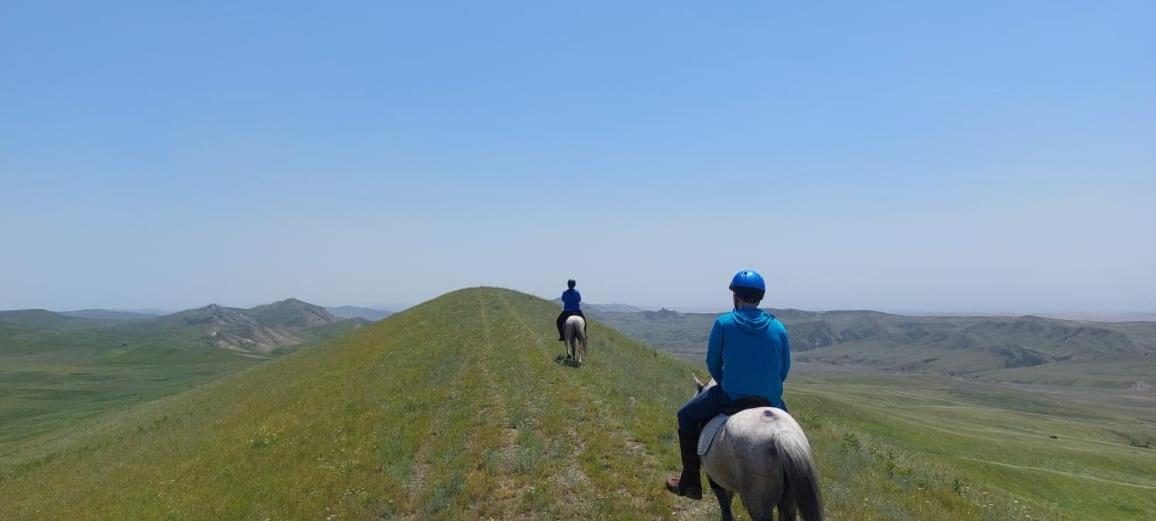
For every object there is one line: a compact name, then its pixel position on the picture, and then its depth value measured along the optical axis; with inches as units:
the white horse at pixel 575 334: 986.7
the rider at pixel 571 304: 1012.4
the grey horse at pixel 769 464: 264.2
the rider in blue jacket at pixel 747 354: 314.2
